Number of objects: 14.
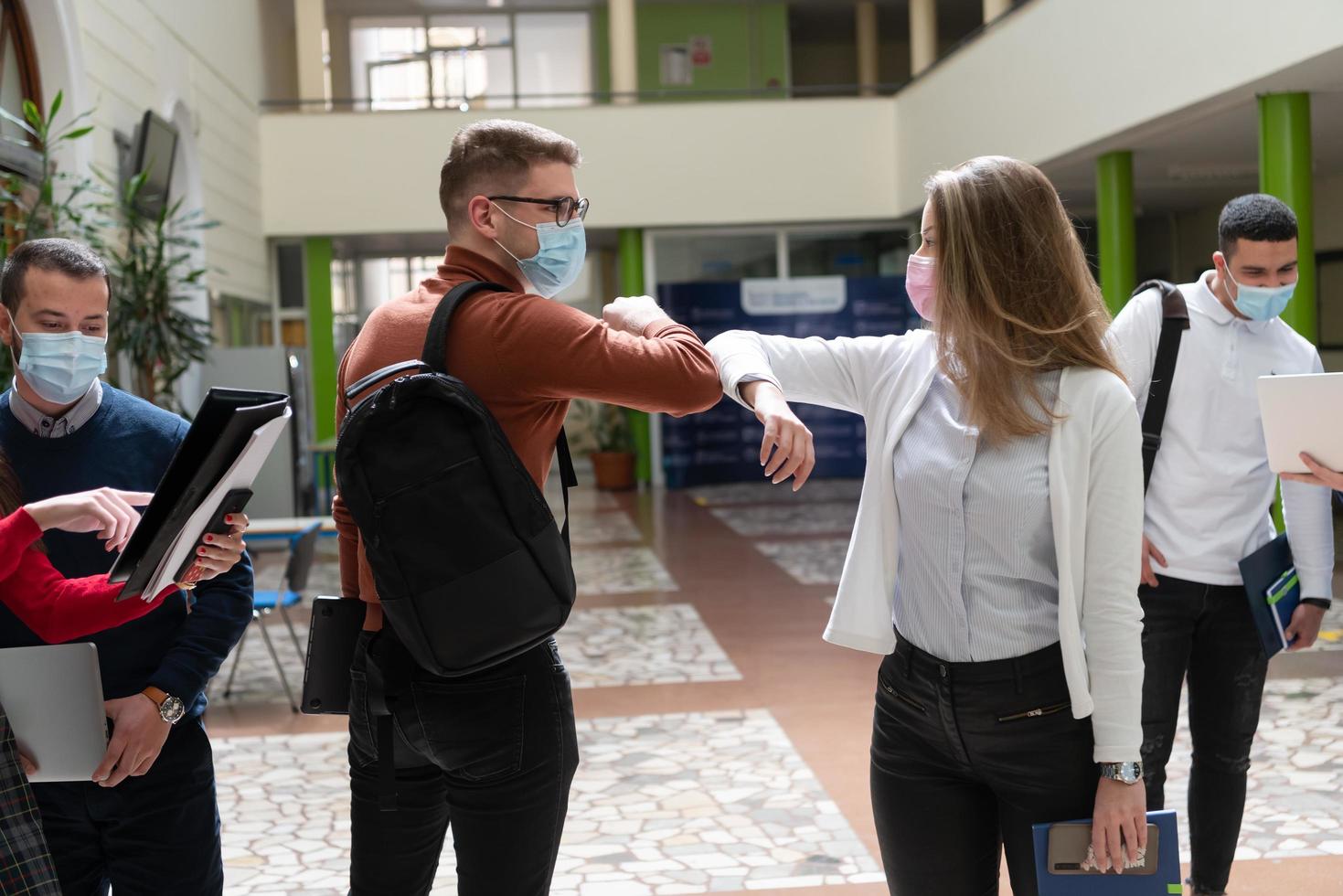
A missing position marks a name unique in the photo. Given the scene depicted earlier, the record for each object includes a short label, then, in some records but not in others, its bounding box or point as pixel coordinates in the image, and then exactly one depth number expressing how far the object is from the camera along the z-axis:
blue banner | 15.22
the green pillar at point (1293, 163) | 8.02
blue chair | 5.80
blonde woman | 1.85
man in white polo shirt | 2.89
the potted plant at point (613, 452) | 15.52
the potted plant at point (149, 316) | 7.91
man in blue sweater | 2.07
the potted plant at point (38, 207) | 5.80
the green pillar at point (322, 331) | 14.97
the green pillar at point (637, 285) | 15.50
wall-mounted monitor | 9.30
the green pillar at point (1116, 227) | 10.55
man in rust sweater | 1.76
